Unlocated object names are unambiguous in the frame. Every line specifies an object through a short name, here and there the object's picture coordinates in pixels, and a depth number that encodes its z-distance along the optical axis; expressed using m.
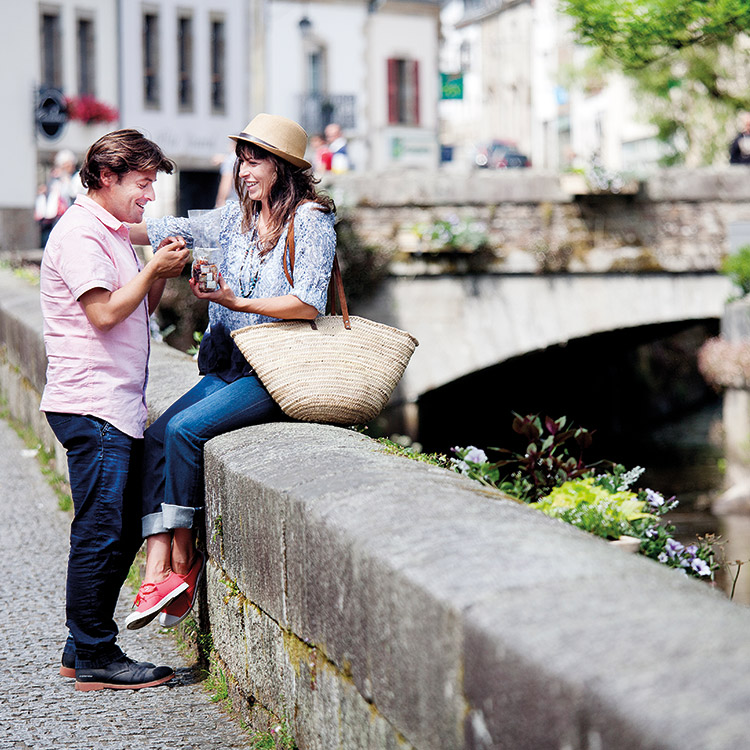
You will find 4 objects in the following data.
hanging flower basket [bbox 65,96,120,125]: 54.72
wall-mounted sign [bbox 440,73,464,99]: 76.62
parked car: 70.62
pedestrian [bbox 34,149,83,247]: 29.84
